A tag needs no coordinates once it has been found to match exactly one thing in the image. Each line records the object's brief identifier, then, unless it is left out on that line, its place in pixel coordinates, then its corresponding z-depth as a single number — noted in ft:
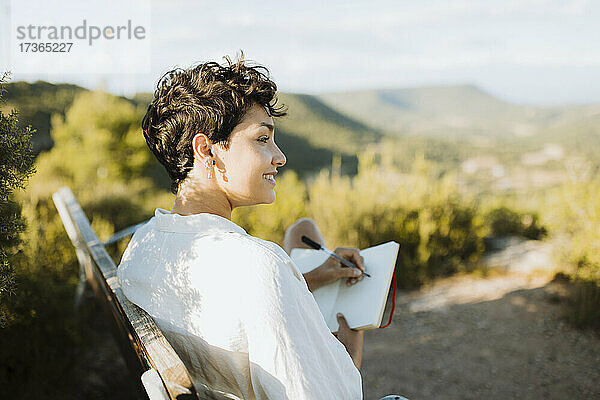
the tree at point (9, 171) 2.91
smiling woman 2.31
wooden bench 2.08
